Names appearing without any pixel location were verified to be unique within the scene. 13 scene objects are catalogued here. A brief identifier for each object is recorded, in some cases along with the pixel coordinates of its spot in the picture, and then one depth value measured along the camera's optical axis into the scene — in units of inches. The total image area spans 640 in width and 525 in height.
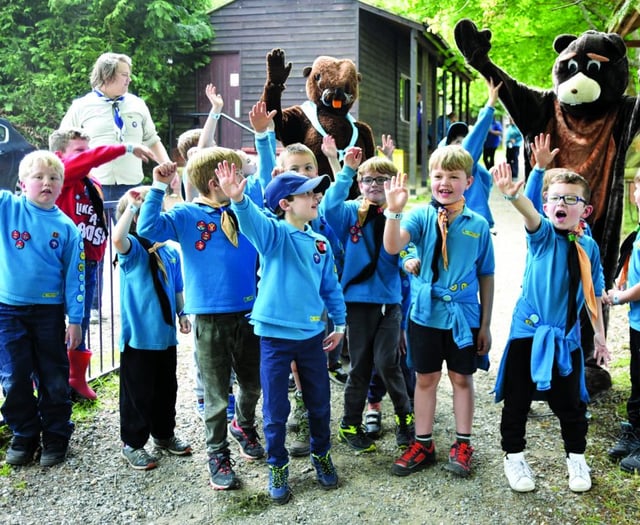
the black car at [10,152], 372.5
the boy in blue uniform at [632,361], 134.7
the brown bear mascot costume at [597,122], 162.2
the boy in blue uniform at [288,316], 122.0
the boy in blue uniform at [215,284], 127.3
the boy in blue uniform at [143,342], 134.6
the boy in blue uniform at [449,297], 128.9
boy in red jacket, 154.7
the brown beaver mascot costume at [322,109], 187.3
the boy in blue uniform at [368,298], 141.6
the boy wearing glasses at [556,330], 125.3
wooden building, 616.1
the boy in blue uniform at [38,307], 135.2
